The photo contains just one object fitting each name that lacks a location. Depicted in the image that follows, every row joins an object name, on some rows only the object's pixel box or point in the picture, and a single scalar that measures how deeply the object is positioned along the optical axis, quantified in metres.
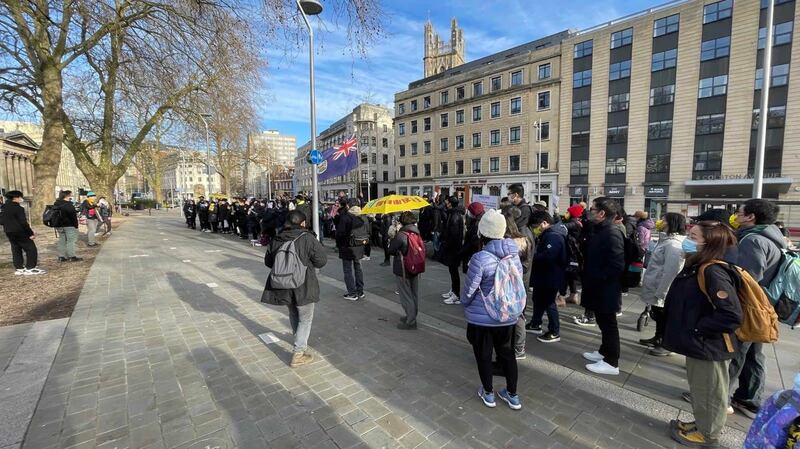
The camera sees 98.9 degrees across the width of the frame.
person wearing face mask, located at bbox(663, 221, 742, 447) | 2.38
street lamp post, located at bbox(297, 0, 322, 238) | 9.95
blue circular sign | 9.95
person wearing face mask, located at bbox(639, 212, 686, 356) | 4.17
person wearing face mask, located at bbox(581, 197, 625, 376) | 3.59
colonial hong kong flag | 10.97
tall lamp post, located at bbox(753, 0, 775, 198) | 7.85
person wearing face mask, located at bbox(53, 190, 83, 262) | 8.83
